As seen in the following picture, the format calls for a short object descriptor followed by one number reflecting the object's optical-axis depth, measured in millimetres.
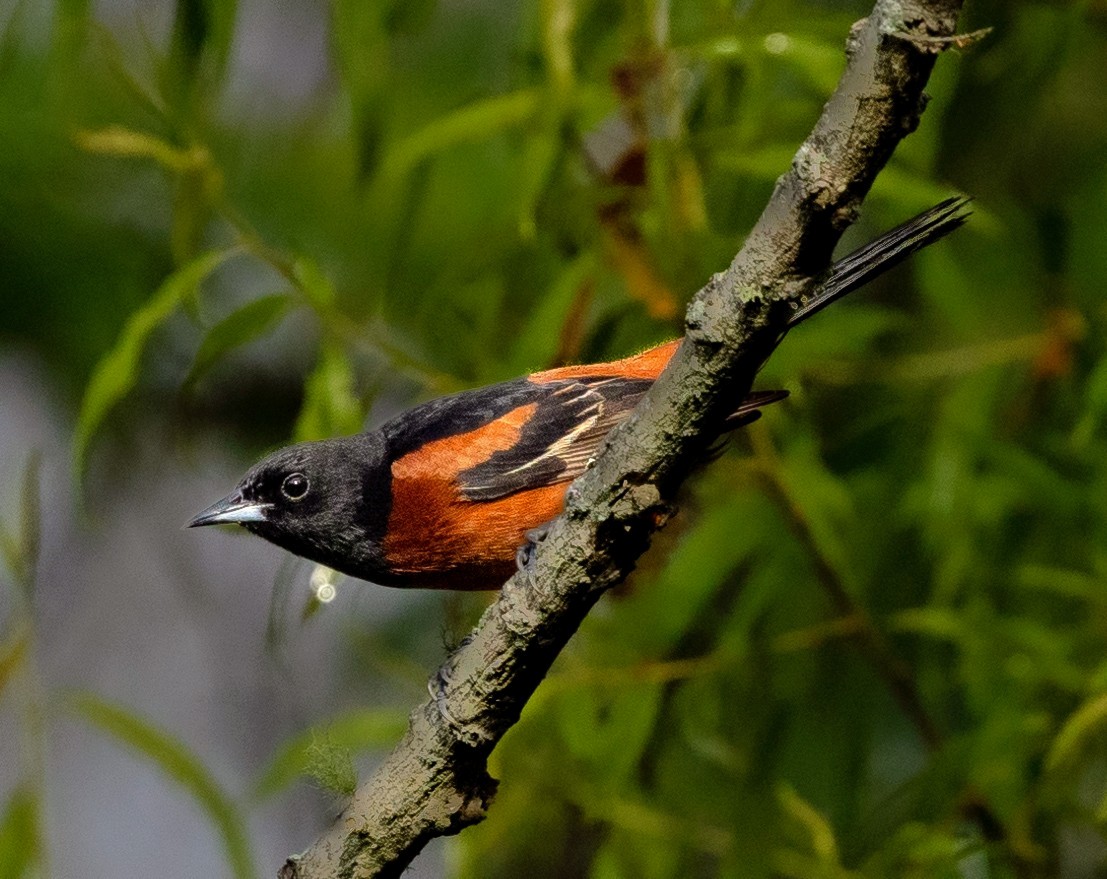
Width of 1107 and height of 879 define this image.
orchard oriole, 4980
